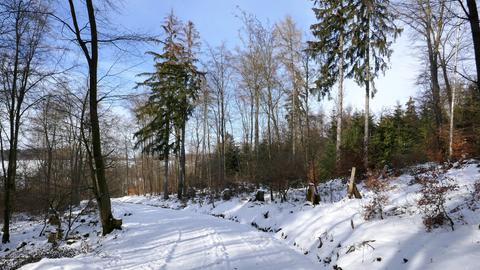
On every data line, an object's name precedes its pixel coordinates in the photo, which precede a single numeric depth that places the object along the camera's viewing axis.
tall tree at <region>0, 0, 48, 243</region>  12.48
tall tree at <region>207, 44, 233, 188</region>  26.28
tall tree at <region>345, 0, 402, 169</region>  17.86
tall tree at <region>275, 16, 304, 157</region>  20.55
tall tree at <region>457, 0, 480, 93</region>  6.37
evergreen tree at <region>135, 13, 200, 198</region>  27.11
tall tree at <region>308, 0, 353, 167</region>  18.80
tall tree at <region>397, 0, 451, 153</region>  18.49
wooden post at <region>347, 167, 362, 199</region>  11.84
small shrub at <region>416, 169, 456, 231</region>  6.57
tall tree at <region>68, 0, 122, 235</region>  10.40
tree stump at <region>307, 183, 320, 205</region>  13.26
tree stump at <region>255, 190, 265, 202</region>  17.44
